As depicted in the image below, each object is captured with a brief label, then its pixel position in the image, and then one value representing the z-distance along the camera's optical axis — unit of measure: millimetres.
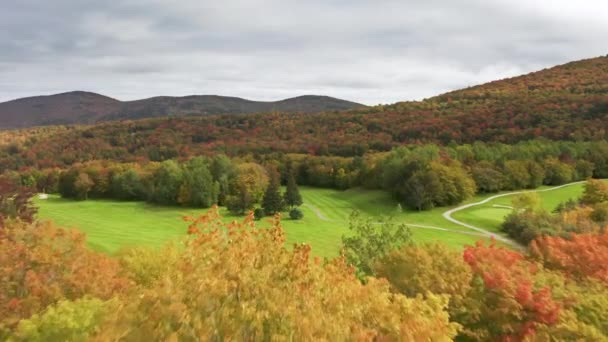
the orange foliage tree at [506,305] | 16484
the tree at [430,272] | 19078
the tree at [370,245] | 27734
